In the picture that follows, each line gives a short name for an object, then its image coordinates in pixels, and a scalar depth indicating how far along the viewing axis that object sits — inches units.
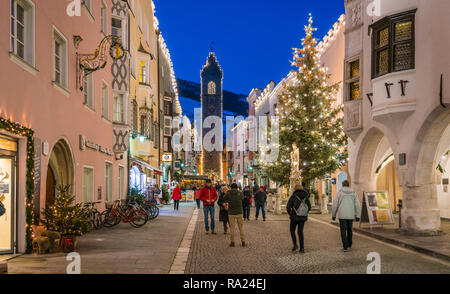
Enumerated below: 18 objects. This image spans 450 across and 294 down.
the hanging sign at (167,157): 1802.4
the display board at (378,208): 710.5
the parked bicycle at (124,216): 792.3
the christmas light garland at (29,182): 483.2
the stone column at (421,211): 661.3
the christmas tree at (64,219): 510.9
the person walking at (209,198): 728.3
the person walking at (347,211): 541.3
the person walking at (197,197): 1408.2
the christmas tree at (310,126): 1251.8
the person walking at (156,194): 1421.0
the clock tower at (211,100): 4751.5
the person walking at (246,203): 986.1
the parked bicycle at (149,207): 953.3
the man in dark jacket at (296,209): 530.6
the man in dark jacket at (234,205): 591.2
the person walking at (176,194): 1322.6
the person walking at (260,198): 971.3
